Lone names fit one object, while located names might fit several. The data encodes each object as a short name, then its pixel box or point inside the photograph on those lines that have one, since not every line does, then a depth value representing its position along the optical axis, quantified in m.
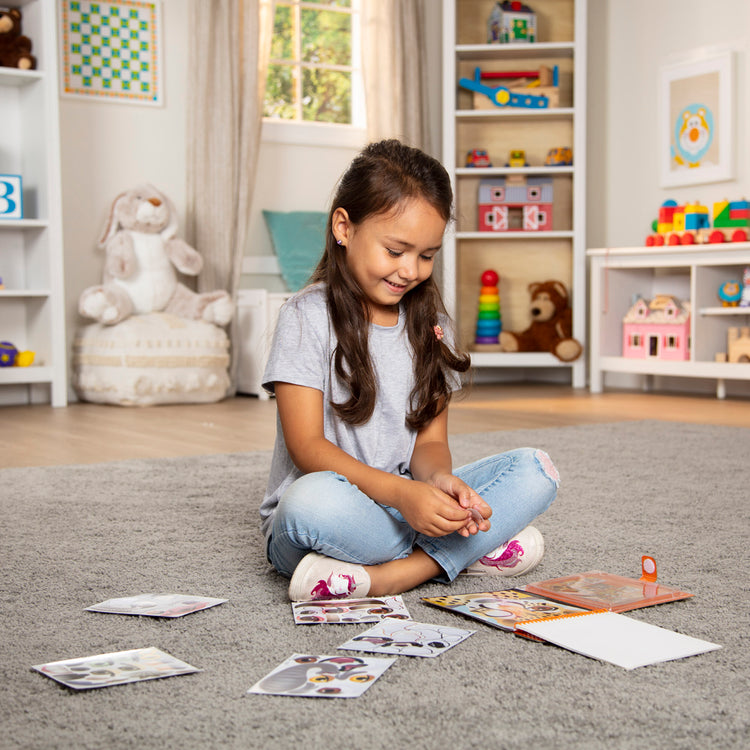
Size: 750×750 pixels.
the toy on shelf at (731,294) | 3.75
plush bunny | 3.66
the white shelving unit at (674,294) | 3.75
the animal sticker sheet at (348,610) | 1.08
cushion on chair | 4.20
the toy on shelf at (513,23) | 4.45
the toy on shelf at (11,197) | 3.51
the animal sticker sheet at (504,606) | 1.07
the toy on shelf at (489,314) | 4.51
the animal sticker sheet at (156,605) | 1.10
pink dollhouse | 3.91
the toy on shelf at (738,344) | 3.69
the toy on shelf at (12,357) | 3.56
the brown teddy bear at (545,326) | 4.44
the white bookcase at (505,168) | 4.44
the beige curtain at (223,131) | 3.98
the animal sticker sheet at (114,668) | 0.89
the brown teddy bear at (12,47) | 3.53
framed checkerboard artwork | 3.84
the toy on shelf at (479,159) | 4.49
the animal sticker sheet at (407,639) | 0.97
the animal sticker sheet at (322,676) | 0.87
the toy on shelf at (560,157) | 4.45
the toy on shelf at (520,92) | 4.46
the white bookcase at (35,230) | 3.54
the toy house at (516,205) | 4.50
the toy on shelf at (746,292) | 3.69
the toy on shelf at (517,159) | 4.51
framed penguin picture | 4.04
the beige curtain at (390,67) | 4.41
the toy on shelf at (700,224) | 3.78
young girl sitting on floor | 1.16
